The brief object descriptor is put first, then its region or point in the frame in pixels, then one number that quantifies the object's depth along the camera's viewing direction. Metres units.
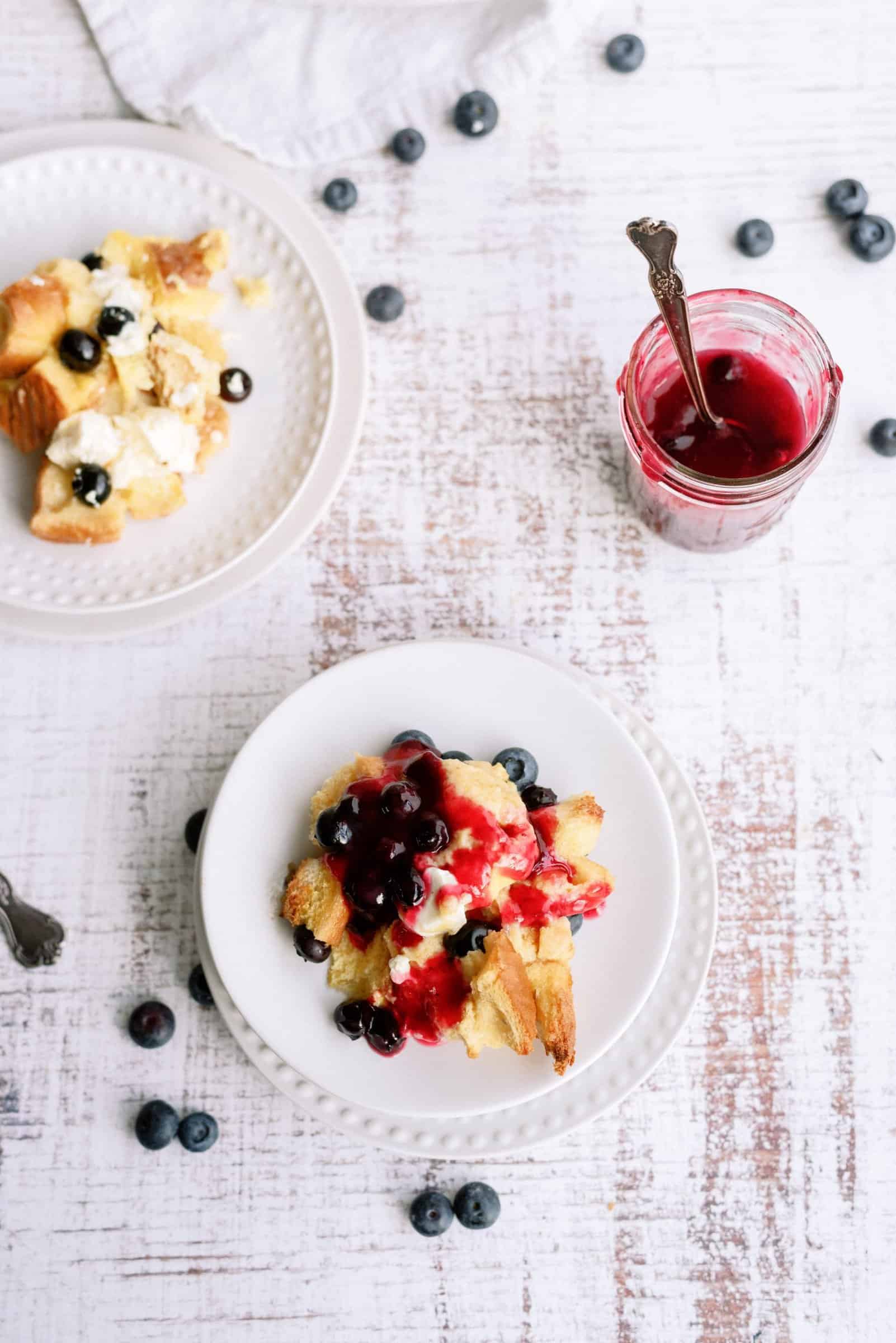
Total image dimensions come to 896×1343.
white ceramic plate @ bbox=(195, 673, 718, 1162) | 0.75
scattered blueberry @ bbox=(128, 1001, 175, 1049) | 0.76
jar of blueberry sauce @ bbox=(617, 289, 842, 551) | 0.74
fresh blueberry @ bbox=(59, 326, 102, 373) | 0.76
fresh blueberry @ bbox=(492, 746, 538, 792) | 0.75
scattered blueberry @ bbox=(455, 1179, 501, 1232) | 0.76
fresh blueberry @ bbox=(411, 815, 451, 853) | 0.70
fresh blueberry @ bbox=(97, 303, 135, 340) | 0.76
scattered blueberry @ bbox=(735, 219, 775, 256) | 0.79
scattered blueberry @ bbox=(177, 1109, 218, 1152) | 0.76
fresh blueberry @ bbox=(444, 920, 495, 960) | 0.72
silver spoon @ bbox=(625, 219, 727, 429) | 0.71
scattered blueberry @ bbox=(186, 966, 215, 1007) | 0.77
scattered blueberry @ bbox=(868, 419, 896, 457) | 0.79
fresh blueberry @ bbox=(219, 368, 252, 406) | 0.77
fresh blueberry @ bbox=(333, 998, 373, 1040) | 0.73
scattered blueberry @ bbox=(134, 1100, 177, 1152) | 0.76
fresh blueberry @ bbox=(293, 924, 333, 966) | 0.73
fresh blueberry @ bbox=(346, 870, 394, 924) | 0.71
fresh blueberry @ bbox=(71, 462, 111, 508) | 0.75
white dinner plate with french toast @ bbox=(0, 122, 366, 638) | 0.76
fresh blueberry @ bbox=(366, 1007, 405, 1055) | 0.73
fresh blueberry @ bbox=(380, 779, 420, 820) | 0.71
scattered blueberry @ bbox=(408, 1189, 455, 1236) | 0.76
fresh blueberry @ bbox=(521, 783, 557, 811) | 0.74
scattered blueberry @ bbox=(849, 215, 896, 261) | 0.79
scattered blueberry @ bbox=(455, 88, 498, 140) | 0.80
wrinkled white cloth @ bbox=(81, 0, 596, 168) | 0.80
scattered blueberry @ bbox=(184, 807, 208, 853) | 0.77
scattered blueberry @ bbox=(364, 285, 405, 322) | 0.79
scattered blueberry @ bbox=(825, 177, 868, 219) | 0.79
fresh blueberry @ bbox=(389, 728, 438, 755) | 0.74
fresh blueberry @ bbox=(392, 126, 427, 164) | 0.80
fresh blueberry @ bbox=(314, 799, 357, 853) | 0.72
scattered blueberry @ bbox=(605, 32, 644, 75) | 0.80
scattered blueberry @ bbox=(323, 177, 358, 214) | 0.80
